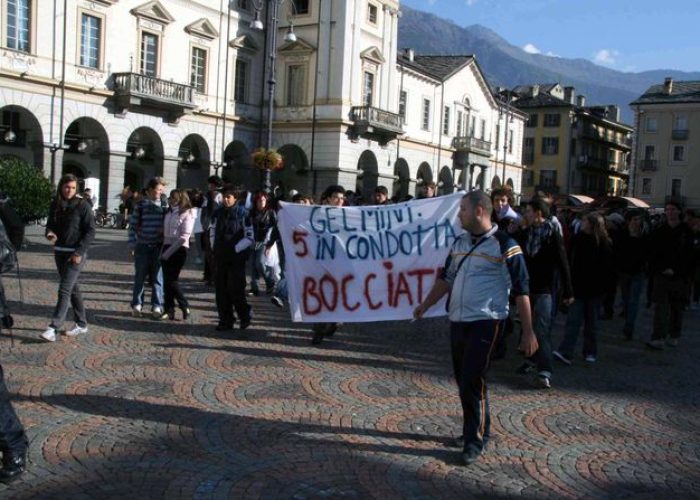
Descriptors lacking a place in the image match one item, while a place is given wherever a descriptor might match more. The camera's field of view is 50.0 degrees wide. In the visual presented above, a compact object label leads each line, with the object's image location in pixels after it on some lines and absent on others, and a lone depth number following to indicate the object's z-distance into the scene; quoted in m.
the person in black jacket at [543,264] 7.84
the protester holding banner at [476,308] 5.21
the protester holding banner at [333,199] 9.70
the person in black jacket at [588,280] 8.98
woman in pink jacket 10.21
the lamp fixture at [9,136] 30.89
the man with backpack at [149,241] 10.38
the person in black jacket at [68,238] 8.43
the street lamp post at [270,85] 23.68
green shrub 19.91
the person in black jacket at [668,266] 10.42
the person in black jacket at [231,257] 9.65
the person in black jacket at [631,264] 11.44
